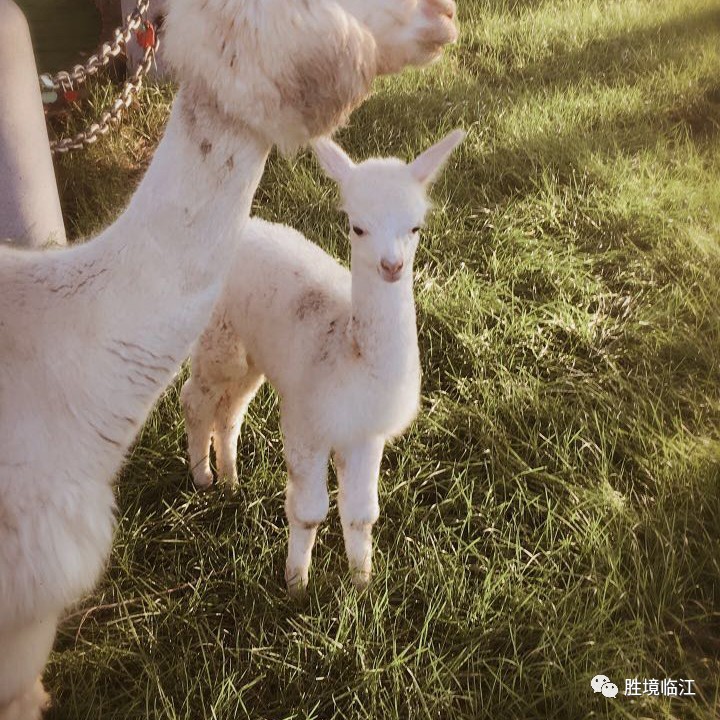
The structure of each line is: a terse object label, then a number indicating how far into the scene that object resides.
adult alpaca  1.06
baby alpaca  1.70
